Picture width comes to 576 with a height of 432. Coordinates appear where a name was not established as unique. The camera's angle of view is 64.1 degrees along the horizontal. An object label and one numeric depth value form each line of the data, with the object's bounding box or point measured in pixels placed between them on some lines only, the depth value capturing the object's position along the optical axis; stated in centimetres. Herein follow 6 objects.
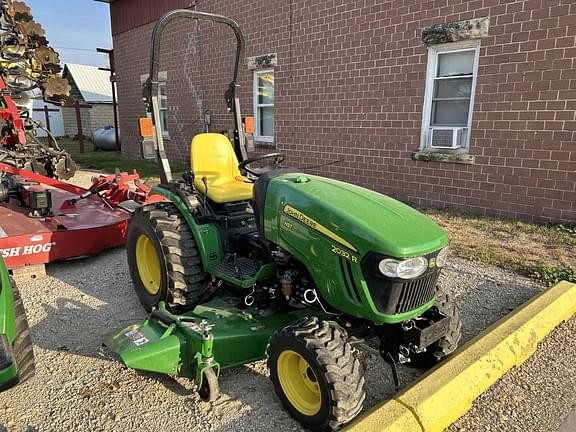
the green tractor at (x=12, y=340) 222
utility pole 1454
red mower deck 418
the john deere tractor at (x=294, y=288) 222
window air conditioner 664
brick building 580
